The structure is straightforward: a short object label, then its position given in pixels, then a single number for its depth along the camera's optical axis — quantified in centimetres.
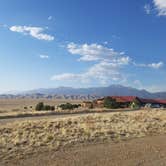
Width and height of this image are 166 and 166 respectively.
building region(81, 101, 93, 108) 3945
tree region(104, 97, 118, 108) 3552
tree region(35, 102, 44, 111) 3226
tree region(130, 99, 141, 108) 3687
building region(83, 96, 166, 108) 3862
